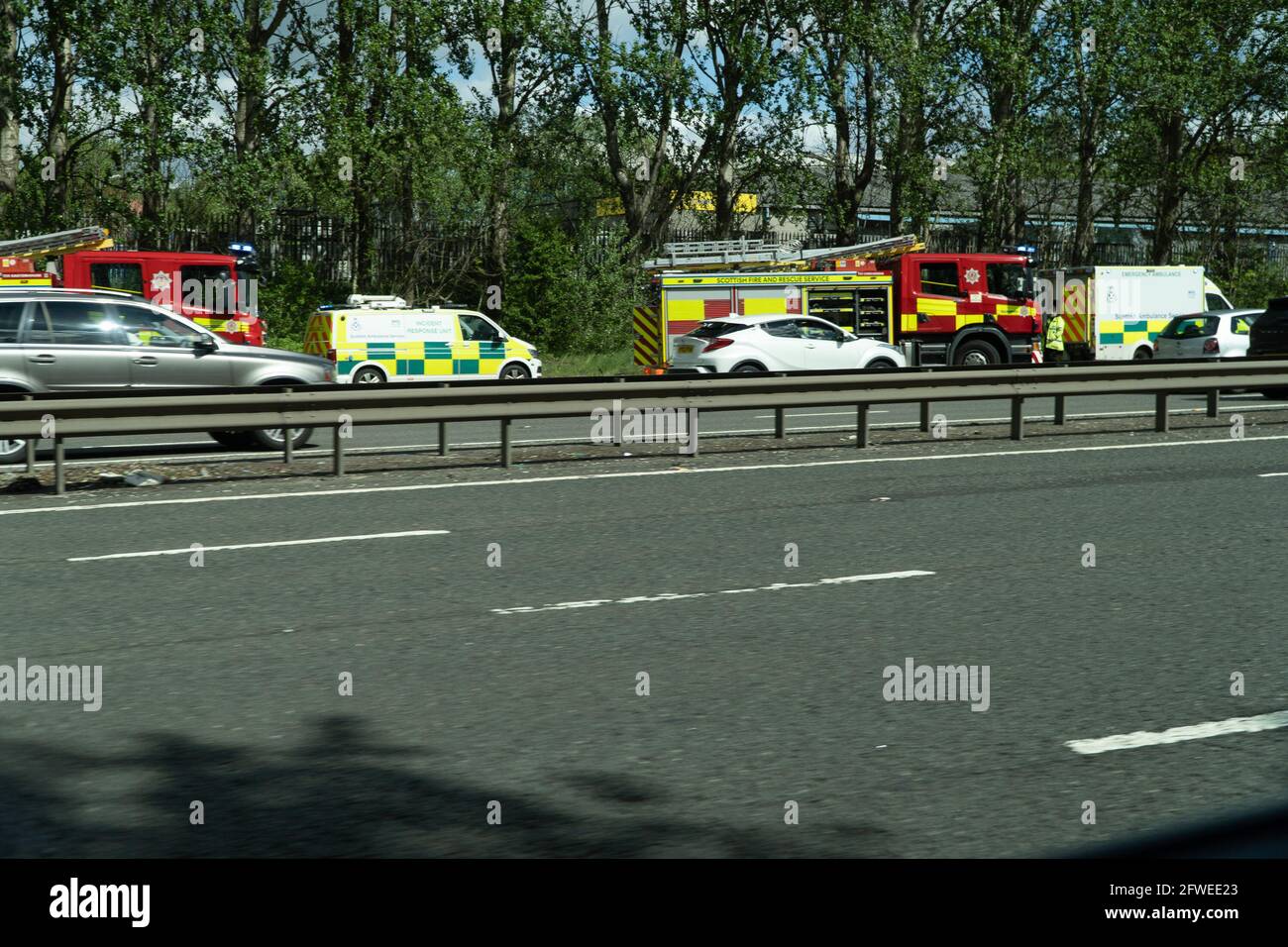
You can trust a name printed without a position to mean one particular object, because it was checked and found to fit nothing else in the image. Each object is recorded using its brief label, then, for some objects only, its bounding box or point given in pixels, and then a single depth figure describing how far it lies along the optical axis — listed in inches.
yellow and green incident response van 970.7
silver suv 605.6
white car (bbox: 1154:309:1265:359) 1109.1
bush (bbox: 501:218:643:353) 1469.0
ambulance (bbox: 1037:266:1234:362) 1358.3
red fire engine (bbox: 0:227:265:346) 1034.1
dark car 909.8
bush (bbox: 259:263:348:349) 1373.0
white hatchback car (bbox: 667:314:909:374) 1000.9
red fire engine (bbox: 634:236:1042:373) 1123.9
